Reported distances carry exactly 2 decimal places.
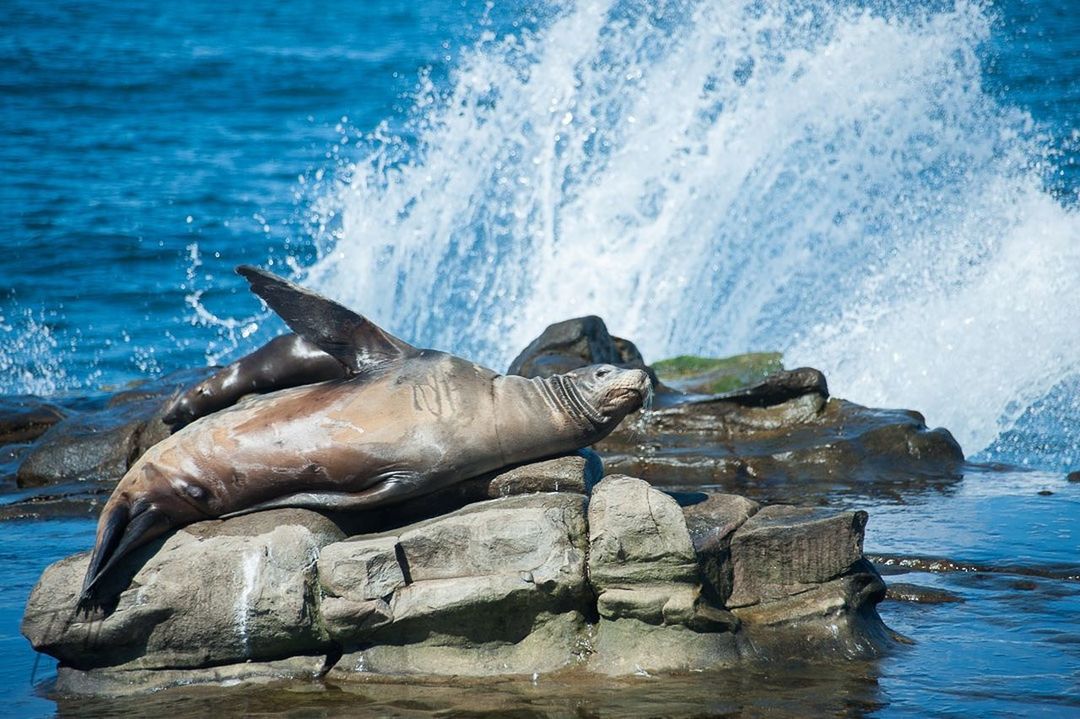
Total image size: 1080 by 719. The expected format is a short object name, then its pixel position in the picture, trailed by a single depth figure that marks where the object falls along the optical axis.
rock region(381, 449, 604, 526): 11.61
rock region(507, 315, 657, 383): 18.80
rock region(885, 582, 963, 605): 12.32
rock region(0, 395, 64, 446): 21.19
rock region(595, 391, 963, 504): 17.22
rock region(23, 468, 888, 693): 10.69
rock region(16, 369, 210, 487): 18.44
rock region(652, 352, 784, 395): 21.97
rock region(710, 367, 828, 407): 18.58
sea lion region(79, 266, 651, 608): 11.38
